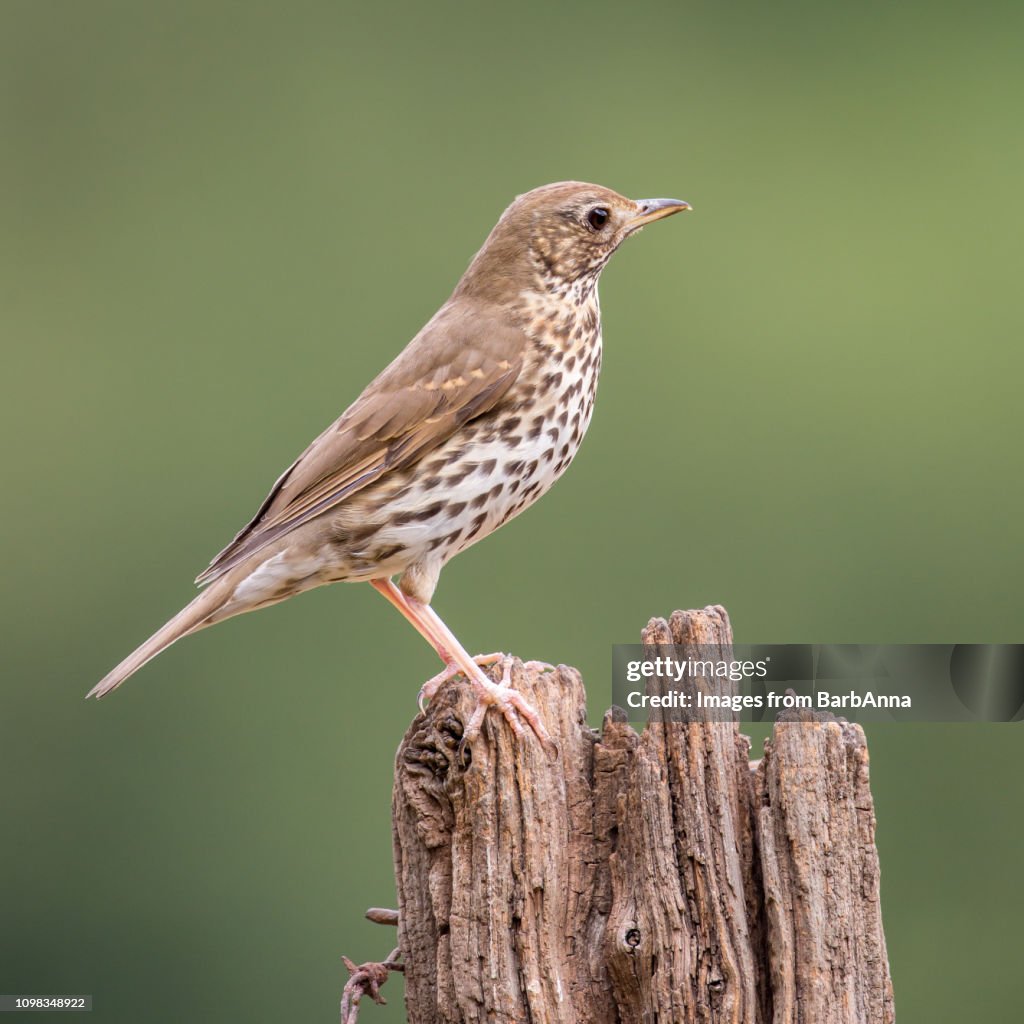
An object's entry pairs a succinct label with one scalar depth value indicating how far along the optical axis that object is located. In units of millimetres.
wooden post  8945
